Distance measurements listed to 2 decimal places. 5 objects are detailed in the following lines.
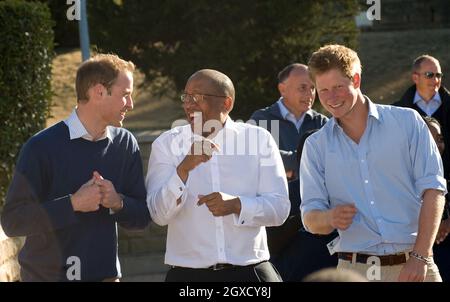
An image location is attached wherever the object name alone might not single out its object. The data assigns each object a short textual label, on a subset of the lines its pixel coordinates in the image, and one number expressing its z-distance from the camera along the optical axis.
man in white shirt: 9.80
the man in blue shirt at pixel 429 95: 16.58
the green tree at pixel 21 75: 19.95
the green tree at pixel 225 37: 26.50
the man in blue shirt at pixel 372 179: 9.55
